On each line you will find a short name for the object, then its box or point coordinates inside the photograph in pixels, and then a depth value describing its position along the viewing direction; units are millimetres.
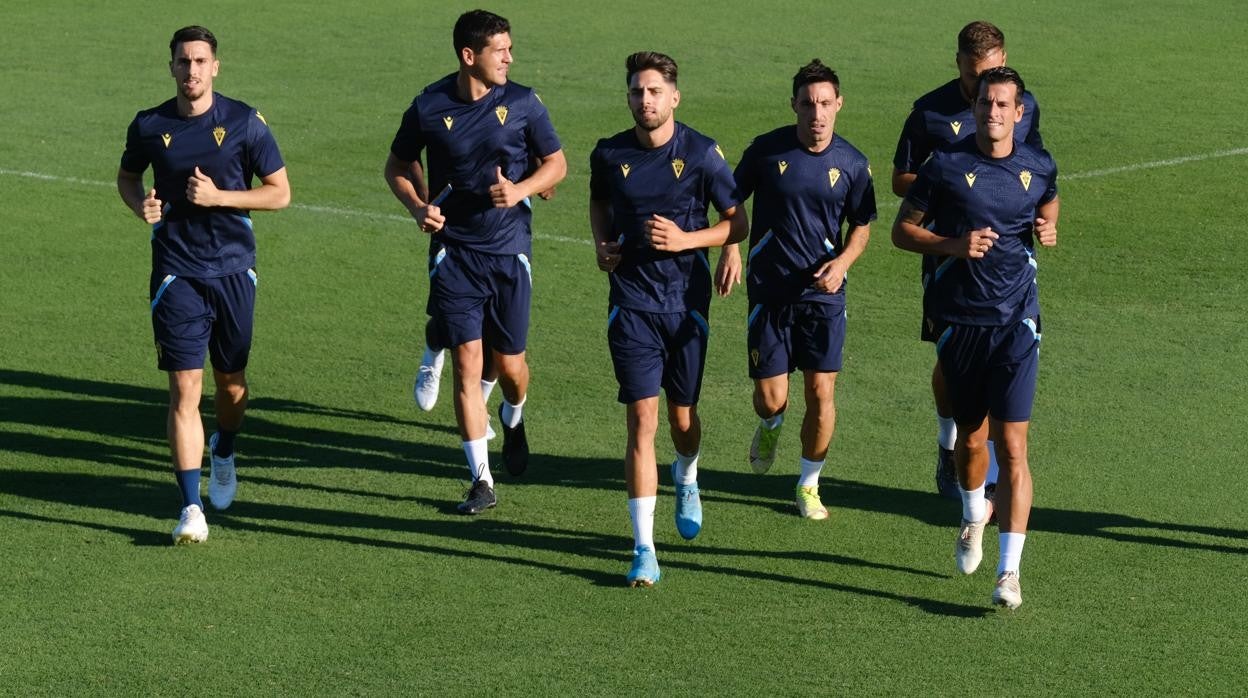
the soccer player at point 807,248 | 19016
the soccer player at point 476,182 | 20062
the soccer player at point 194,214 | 18937
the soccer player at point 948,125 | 19953
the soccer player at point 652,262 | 17828
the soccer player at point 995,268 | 16875
